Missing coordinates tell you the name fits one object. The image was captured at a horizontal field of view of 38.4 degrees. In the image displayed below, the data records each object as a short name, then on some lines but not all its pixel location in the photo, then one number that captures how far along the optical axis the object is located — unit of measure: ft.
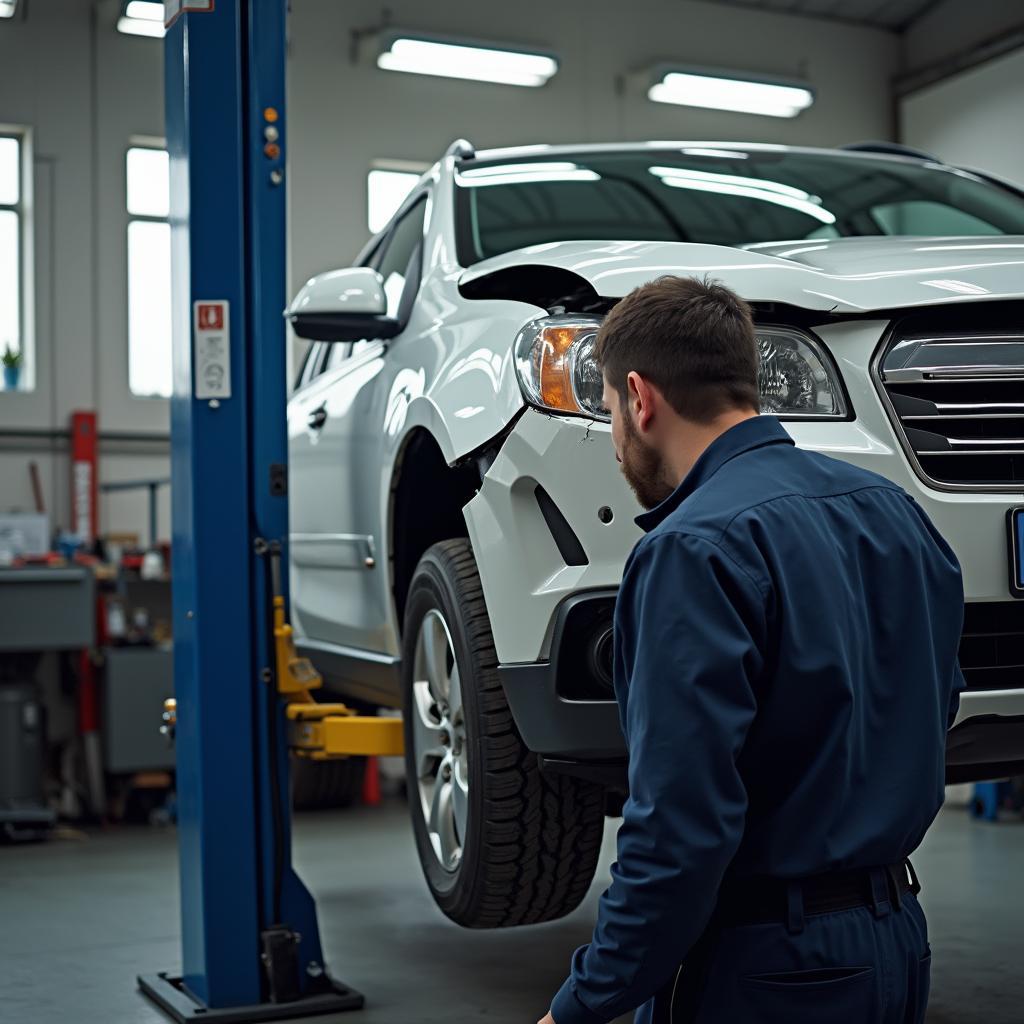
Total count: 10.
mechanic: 4.02
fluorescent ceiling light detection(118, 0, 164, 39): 26.43
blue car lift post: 9.90
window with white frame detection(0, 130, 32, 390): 27.84
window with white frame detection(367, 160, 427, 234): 30.40
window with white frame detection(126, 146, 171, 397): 28.07
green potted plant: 26.35
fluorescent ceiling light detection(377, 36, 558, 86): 29.40
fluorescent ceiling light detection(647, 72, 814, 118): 32.17
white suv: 7.62
